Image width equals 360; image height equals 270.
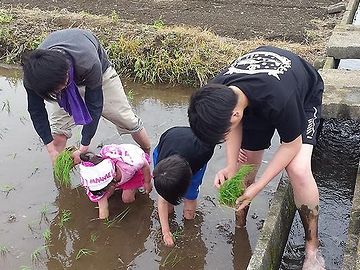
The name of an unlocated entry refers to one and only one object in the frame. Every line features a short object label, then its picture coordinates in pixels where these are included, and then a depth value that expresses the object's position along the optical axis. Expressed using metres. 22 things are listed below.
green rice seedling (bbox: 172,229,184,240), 3.94
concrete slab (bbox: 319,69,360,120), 4.21
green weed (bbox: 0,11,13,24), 7.39
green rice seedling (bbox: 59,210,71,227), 4.11
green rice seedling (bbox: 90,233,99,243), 3.93
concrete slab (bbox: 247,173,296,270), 3.07
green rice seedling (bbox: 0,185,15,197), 4.45
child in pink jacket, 3.88
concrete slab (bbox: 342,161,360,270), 3.00
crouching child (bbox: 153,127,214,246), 3.27
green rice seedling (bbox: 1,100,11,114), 5.91
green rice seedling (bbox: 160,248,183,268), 3.70
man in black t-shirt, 2.70
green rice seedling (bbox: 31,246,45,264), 3.72
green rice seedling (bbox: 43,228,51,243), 3.92
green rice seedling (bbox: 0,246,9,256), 3.77
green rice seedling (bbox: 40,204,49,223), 4.17
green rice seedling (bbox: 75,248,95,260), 3.77
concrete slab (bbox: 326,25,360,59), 5.50
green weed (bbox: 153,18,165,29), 7.05
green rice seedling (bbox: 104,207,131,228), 4.11
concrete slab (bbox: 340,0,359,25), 7.18
